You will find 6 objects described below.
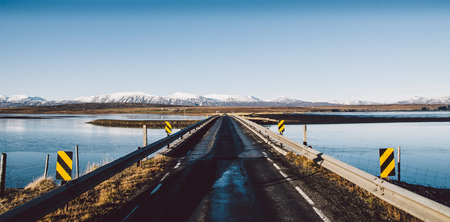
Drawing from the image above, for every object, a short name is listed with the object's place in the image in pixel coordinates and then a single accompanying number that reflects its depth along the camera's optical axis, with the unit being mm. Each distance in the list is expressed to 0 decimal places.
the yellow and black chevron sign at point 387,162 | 7121
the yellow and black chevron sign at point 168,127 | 18525
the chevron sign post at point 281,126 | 18169
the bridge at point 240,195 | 5180
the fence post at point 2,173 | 6602
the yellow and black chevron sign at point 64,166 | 6492
